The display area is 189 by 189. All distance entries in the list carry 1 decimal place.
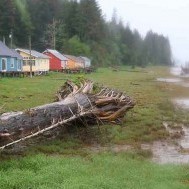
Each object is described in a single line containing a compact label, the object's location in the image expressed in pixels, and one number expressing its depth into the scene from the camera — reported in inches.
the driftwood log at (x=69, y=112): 485.1
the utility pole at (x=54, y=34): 3174.2
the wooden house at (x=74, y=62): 2920.8
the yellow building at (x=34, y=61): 2172.7
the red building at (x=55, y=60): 2659.9
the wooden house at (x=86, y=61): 3286.7
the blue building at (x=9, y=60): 1846.7
